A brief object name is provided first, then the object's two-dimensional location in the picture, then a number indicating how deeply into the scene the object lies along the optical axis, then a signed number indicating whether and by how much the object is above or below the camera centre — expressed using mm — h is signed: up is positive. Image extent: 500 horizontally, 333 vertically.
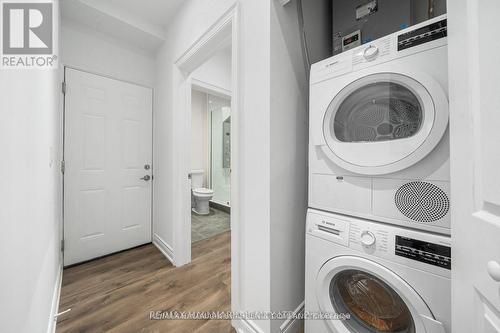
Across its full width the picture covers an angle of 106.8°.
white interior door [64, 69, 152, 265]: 1942 +7
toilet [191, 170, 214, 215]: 3408 -534
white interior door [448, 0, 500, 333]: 399 +13
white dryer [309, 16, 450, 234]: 705 +171
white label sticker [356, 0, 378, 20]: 1191 +1040
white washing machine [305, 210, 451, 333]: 687 -473
